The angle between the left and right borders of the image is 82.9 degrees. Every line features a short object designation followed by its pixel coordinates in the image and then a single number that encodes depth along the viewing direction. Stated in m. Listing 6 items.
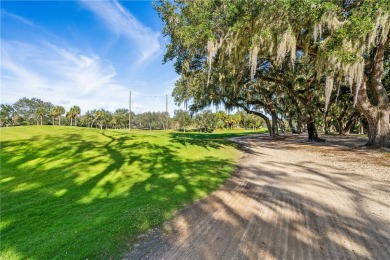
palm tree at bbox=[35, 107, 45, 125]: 62.73
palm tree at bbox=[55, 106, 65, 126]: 68.93
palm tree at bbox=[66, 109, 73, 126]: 70.12
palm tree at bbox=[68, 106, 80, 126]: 70.12
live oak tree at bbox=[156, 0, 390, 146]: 9.11
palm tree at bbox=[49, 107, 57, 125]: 68.50
